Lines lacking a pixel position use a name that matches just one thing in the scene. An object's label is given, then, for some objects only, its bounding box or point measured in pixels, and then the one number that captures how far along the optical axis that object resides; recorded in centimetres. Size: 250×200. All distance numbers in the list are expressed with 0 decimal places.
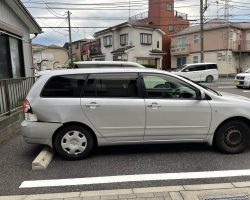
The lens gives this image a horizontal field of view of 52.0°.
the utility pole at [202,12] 2404
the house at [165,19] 3859
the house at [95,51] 4009
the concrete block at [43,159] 389
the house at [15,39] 796
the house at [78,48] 5747
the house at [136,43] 3238
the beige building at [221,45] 3117
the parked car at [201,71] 2196
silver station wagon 413
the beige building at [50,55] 5015
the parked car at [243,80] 1579
